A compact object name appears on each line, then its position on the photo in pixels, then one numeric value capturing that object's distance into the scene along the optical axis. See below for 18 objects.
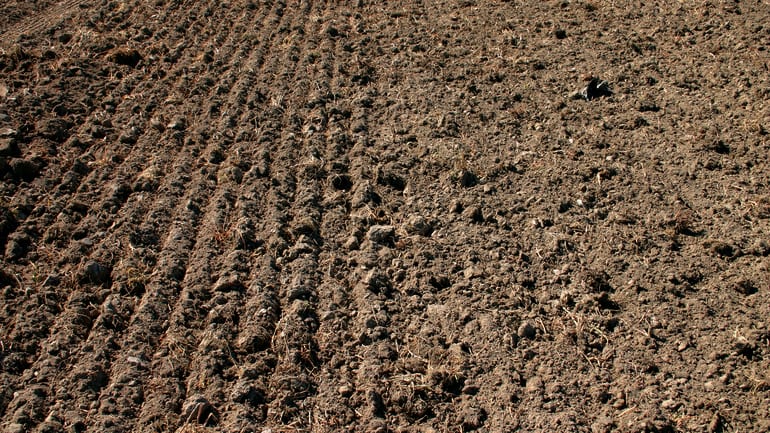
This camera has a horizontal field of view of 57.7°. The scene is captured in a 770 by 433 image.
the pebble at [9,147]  5.52
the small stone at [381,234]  4.77
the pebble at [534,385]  3.68
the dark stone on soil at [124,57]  7.07
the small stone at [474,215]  4.91
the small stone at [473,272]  4.43
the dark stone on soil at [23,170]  5.34
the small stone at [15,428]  3.50
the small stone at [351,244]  4.72
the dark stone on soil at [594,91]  6.23
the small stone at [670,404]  3.53
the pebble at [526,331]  4.01
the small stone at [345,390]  3.73
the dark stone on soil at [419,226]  4.81
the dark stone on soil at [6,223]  4.82
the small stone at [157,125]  5.96
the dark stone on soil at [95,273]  4.43
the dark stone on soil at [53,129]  5.82
